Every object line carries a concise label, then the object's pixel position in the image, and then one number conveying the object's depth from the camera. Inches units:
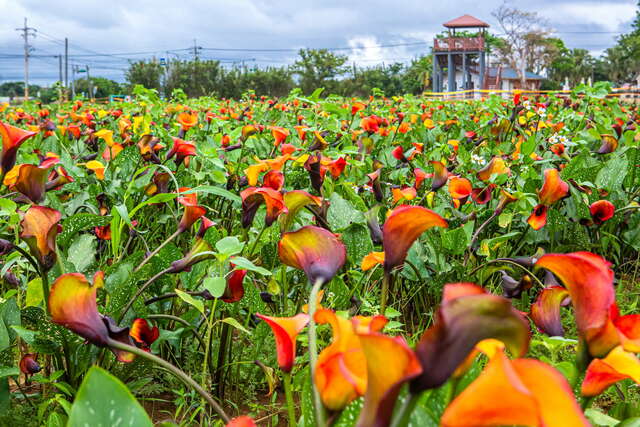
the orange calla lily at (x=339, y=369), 20.2
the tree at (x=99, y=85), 2379.4
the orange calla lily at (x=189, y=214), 48.9
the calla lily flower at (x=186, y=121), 101.0
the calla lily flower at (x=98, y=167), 75.8
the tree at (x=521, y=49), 2010.3
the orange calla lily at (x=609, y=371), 22.2
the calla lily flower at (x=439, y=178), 76.7
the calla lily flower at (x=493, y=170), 80.0
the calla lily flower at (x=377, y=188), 72.1
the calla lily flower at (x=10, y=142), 42.7
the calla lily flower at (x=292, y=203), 40.8
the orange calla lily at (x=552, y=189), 58.8
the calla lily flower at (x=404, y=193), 64.4
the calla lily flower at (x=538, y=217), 63.8
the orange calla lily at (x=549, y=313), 34.6
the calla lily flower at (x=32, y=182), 47.3
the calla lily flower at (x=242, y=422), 20.9
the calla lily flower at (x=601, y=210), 66.2
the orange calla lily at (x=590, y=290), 20.6
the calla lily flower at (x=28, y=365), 48.3
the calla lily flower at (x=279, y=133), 80.4
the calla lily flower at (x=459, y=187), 70.5
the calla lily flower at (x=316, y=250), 30.3
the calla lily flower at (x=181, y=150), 69.4
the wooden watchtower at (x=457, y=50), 1569.9
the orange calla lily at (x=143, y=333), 46.7
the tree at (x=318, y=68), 1313.5
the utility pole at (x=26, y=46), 2228.7
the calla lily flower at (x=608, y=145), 104.3
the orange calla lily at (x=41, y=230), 37.1
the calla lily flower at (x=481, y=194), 78.1
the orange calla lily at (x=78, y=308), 26.0
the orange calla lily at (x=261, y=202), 41.8
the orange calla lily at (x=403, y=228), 27.0
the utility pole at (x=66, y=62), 2167.8
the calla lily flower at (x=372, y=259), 42.4
